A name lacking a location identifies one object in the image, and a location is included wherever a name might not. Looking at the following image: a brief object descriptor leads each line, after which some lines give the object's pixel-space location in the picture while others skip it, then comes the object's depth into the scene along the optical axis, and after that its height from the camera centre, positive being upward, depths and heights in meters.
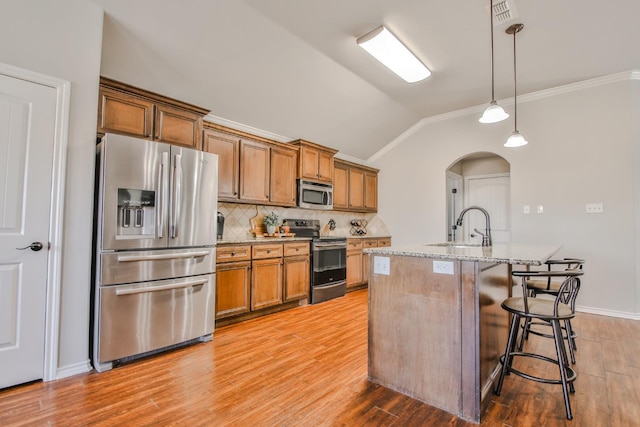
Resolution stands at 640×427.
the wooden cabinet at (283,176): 4.33 +0.69
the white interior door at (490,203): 5.55 +0.46
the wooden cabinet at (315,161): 4.67 +1.00
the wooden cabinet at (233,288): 3.28 -0.68
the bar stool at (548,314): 1.83 -0.51
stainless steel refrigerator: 2.38 -0.20
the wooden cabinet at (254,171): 3.98 +0.71
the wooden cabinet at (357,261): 5.04 -0.57
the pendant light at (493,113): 2.64 +0.97
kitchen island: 1.80 -0.59
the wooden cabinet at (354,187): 5.43 +0.71
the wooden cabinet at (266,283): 3.61 -0.67
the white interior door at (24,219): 2.06 +0.03
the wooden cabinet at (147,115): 2.72 +1.02
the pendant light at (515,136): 3.04 +0.91
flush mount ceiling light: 3.12 +1.87
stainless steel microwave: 4.64 +0.48
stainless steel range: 4.32 -0.53
